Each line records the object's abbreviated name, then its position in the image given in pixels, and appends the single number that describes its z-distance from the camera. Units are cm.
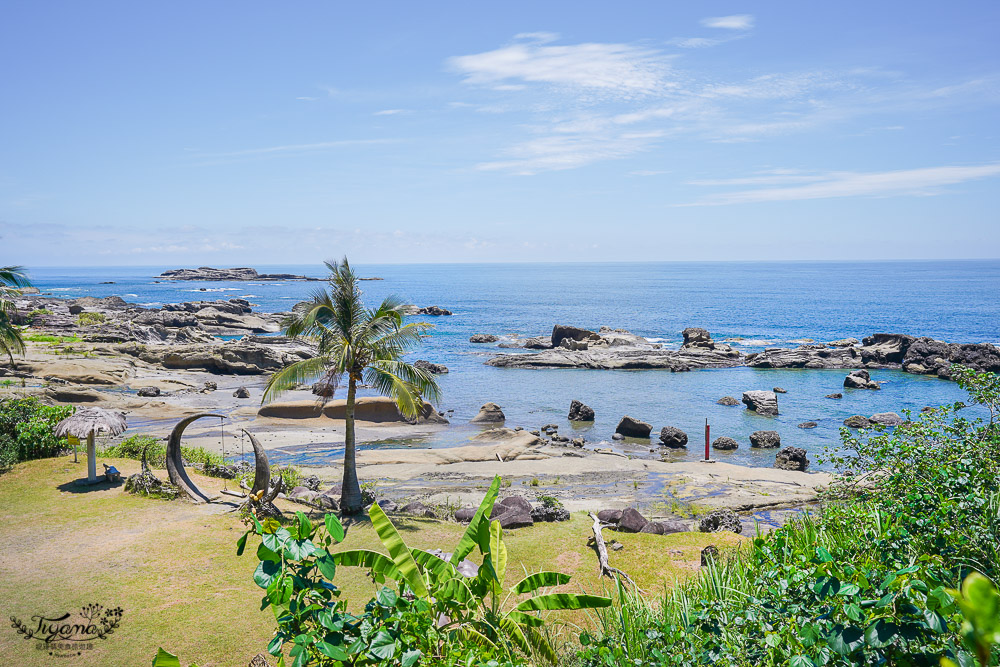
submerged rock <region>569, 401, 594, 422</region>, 3912
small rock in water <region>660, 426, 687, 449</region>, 3344
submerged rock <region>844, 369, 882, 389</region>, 4716
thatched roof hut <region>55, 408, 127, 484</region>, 1827
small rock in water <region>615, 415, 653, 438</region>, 3541
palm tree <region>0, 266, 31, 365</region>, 1895
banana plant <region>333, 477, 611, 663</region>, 621
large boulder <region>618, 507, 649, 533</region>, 1777
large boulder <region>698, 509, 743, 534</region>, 1822
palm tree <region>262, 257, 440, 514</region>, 1731
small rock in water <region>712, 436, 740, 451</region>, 3275
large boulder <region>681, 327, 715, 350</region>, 6300
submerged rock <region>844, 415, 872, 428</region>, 3478
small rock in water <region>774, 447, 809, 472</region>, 2908
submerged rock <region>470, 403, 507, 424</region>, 3812
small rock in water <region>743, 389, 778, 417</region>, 3972
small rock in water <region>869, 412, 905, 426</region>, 3388
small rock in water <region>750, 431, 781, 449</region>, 3278
